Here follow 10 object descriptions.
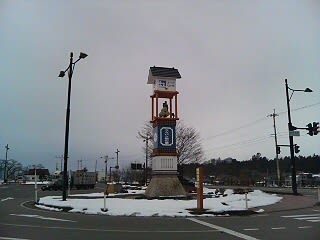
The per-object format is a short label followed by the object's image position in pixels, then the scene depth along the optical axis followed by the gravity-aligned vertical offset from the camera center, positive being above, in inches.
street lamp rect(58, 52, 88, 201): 760.3 +105.2
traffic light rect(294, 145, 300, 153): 1124.9 +68.4
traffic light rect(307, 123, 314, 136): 977.8 +117.7
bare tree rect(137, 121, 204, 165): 1905.9 +139.5
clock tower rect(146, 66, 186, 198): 841.7 +84.8
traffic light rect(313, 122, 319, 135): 972.4 +118.4
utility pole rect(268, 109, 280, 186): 2232.5 +307.5
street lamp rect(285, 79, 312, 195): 959.6 +78.0
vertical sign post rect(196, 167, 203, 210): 598.4 -35.7
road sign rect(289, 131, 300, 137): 939.5 +100.5
